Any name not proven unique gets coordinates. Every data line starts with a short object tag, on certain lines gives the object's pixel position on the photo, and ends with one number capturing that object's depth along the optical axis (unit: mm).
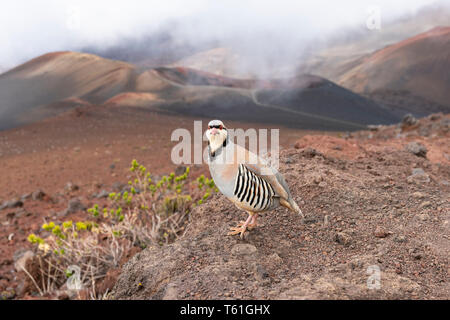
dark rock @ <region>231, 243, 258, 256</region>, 2868
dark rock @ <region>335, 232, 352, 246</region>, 3014
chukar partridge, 2592
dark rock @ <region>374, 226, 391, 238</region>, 3082
